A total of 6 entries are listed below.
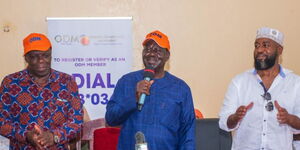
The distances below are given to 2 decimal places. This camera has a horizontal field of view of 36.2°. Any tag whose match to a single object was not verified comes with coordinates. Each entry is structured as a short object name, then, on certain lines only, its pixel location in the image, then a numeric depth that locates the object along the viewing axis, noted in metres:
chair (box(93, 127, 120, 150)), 4.74
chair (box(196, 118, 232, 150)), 4.91
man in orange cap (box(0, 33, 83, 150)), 3.61
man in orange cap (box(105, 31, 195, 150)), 3.41
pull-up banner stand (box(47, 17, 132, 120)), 5.42
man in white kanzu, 3.89
